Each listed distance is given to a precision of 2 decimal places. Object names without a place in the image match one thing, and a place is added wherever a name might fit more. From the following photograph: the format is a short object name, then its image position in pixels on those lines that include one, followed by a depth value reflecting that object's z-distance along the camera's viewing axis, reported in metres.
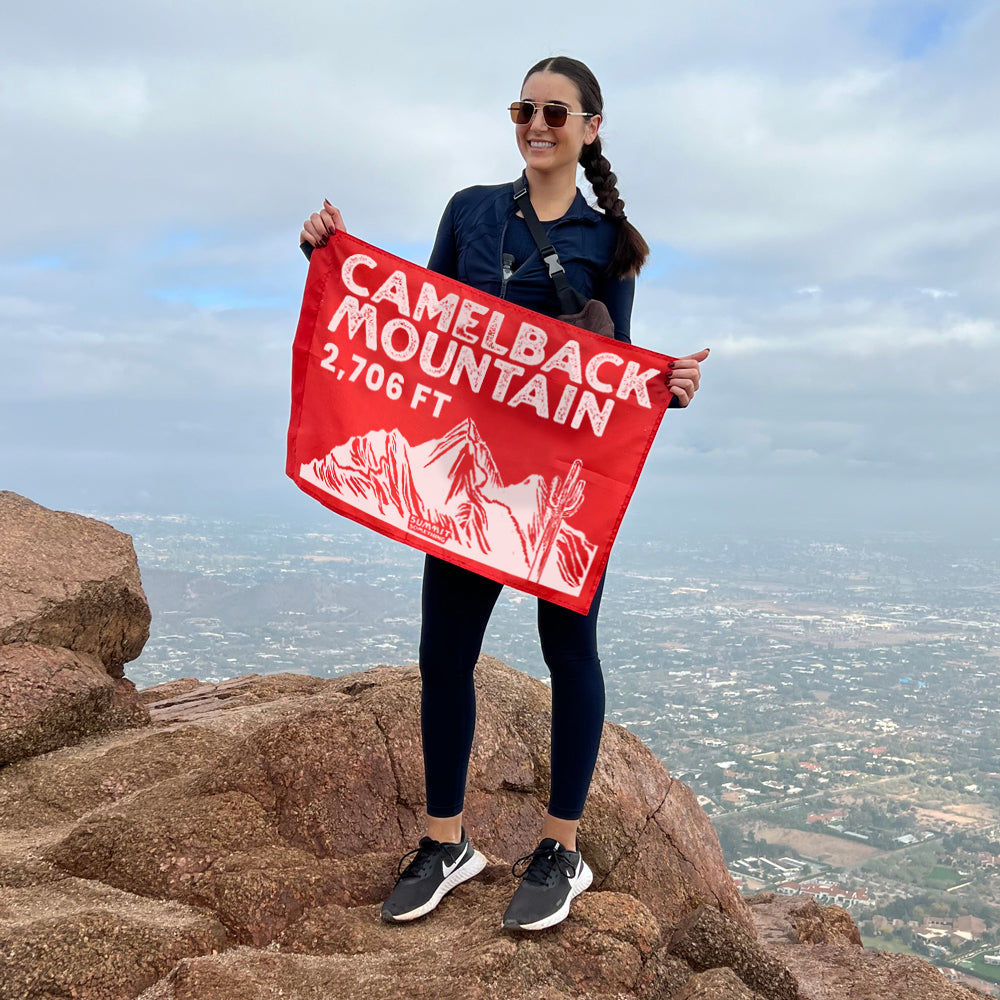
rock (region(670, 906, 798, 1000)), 4.41
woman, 4.33
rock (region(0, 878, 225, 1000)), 3.70
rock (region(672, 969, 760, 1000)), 3.96
